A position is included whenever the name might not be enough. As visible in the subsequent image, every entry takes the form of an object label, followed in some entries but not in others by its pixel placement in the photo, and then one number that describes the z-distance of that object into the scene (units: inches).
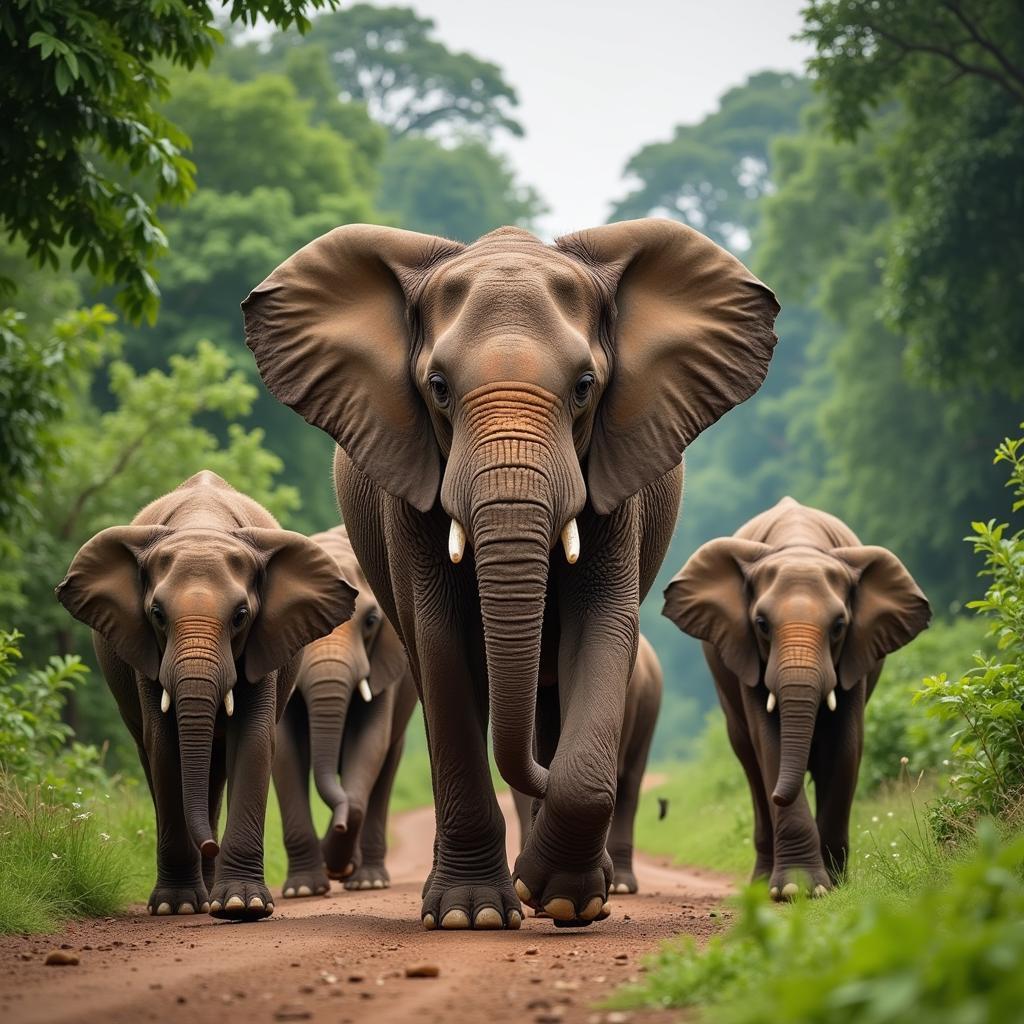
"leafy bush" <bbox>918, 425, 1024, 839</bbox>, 716.0
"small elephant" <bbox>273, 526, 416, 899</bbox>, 1029.2
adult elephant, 612.7
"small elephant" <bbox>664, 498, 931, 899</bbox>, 887.1
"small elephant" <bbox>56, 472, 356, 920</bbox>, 779.4
